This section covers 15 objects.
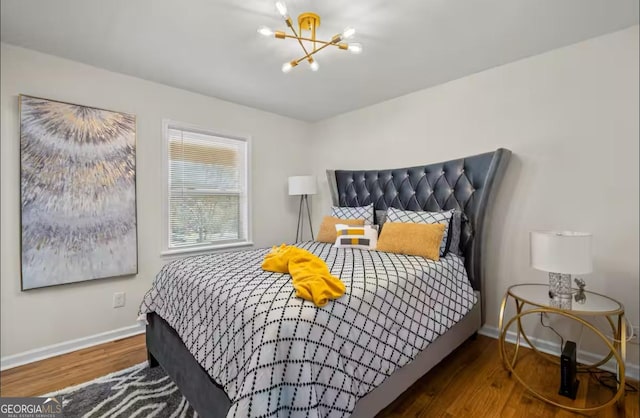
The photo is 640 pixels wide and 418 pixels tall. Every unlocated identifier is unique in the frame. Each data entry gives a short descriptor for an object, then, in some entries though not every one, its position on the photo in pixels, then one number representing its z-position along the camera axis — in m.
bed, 1.12
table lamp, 1.70
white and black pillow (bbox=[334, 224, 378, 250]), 2.71
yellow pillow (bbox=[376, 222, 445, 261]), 2.29
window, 3.04
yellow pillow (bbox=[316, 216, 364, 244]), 3.01
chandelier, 1.67
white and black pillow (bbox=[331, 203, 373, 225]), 3.12
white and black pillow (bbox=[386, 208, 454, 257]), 2.45
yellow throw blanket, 1.29
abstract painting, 2.22
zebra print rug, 1.66
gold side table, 1.59
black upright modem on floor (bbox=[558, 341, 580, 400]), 1.76
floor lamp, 3.74
